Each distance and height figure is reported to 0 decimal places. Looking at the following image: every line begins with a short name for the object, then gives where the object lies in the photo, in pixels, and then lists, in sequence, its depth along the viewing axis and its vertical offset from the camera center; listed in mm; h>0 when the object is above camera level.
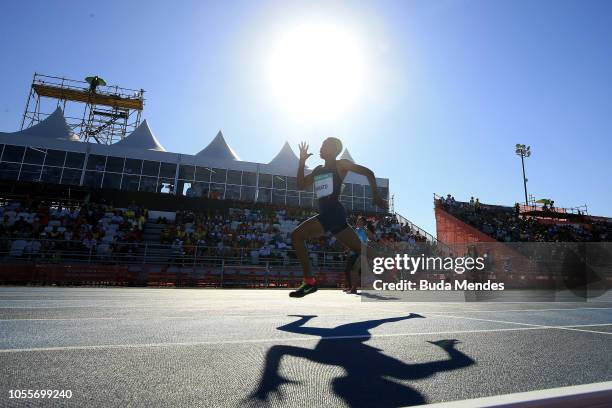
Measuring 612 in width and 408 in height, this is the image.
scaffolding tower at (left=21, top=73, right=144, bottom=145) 33938 +15680
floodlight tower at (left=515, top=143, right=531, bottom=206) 48438 +17462
